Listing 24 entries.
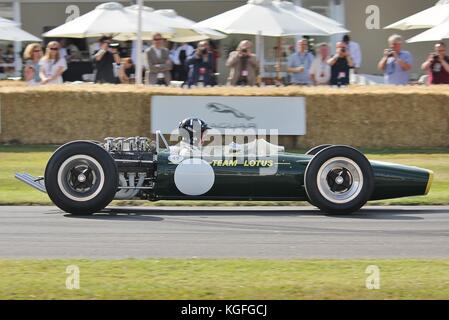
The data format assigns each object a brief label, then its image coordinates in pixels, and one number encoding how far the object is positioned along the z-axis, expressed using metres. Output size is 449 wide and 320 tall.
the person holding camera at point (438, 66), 18.11
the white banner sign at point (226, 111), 16.41
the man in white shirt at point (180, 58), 21.11
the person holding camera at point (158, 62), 18.55
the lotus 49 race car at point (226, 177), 10.41
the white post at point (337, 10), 25.78
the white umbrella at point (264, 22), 19.59
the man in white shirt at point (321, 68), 18.98
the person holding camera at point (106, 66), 19.20
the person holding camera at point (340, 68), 18.77
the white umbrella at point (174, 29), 21.72
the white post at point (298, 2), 25.39
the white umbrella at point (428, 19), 20.88
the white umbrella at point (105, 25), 20.50
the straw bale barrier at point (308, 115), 16.83
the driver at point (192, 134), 10.76
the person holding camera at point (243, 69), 18.34
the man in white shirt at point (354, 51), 21.16
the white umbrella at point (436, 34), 19.16
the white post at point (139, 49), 17.84
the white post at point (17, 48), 25.33
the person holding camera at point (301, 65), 19.42
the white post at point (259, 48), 20.81
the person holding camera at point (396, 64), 18.67
